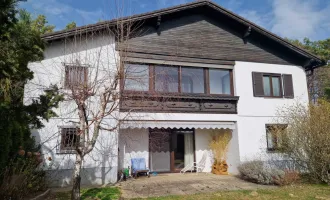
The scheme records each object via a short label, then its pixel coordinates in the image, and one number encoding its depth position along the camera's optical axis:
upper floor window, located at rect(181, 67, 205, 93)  17.39
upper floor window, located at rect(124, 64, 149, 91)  11.02
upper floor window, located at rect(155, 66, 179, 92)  14.99
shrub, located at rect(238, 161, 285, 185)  13.49
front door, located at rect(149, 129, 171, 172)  17.75
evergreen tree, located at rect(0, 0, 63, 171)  7.11
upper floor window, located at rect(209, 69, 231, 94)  17.92
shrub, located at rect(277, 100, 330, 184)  13.05
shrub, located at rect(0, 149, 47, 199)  8.59
